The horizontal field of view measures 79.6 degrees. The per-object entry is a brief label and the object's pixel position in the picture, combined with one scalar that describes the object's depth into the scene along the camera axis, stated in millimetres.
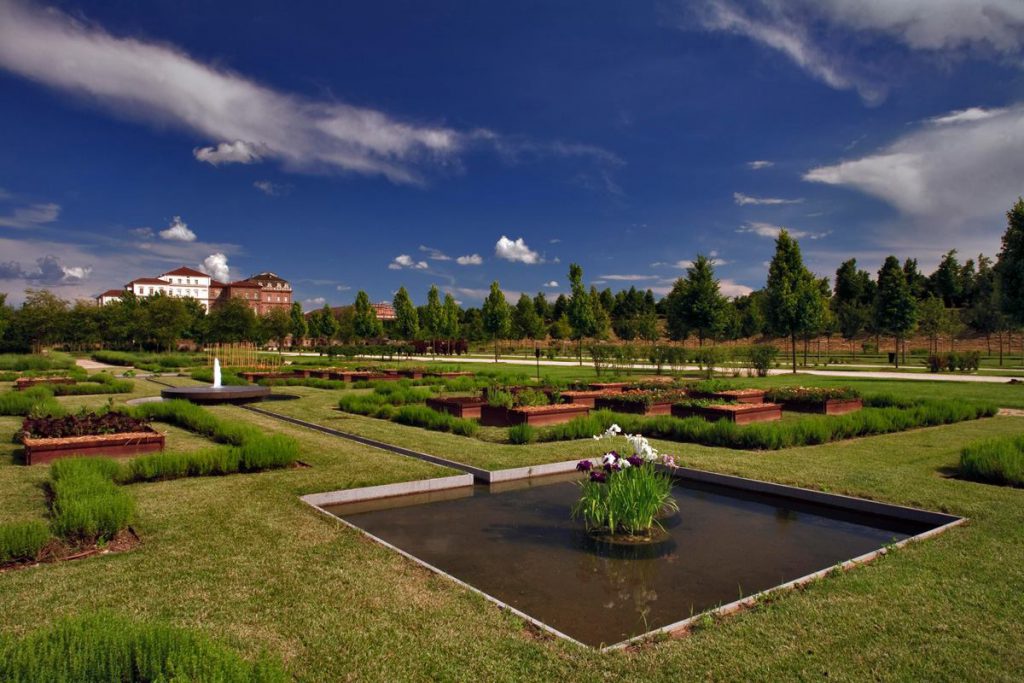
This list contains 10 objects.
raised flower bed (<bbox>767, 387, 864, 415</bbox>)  14859
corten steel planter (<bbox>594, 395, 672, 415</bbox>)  14852
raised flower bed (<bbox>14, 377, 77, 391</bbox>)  19391
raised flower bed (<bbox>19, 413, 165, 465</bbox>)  8961
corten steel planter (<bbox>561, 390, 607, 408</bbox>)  15903
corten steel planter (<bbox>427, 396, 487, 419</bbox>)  14016
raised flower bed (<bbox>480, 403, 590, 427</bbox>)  12749
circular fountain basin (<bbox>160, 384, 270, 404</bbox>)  16656
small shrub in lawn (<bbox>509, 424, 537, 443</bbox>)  10797
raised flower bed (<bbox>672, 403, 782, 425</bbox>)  12961
